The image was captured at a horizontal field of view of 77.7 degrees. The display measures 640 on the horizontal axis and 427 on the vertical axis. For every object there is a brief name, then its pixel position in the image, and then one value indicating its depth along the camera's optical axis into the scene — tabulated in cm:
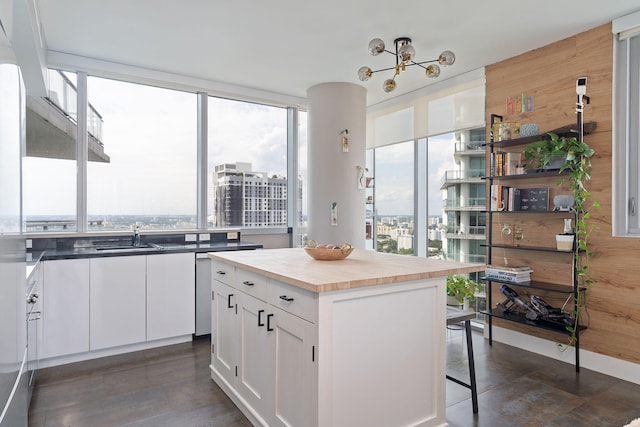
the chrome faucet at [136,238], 399
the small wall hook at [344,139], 450
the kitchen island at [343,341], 175
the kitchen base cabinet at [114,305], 313
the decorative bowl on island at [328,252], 242
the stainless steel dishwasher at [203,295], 378
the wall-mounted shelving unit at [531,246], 326
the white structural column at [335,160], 449
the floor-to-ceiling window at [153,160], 370
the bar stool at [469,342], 237
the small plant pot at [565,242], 313
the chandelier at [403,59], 270
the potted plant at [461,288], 419
